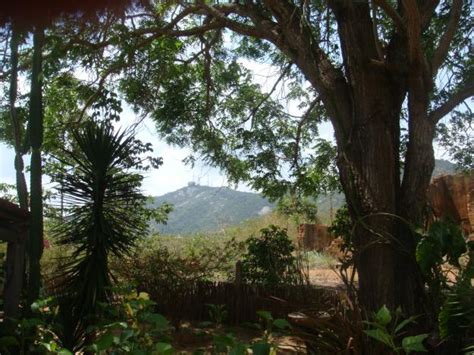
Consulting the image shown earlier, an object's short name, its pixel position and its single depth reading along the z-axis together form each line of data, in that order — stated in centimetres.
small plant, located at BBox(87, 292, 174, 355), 259
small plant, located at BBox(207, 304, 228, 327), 597
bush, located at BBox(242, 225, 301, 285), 805
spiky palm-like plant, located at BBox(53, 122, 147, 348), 488
